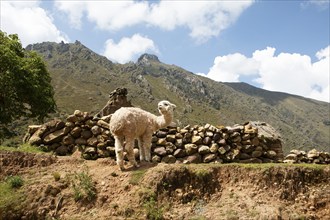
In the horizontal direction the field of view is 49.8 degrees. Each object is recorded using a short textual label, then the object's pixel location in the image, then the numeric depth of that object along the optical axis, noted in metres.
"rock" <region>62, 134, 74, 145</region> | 14.96
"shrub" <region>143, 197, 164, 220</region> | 10.22
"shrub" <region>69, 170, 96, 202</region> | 11.14
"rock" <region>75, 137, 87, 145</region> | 14.99
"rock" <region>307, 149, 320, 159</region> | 16.80
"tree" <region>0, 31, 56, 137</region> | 23.14
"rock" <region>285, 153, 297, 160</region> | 16.48
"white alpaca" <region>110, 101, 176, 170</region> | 12.43
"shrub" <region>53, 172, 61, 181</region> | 11.84
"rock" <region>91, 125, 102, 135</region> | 15.02
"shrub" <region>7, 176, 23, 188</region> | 11.64
